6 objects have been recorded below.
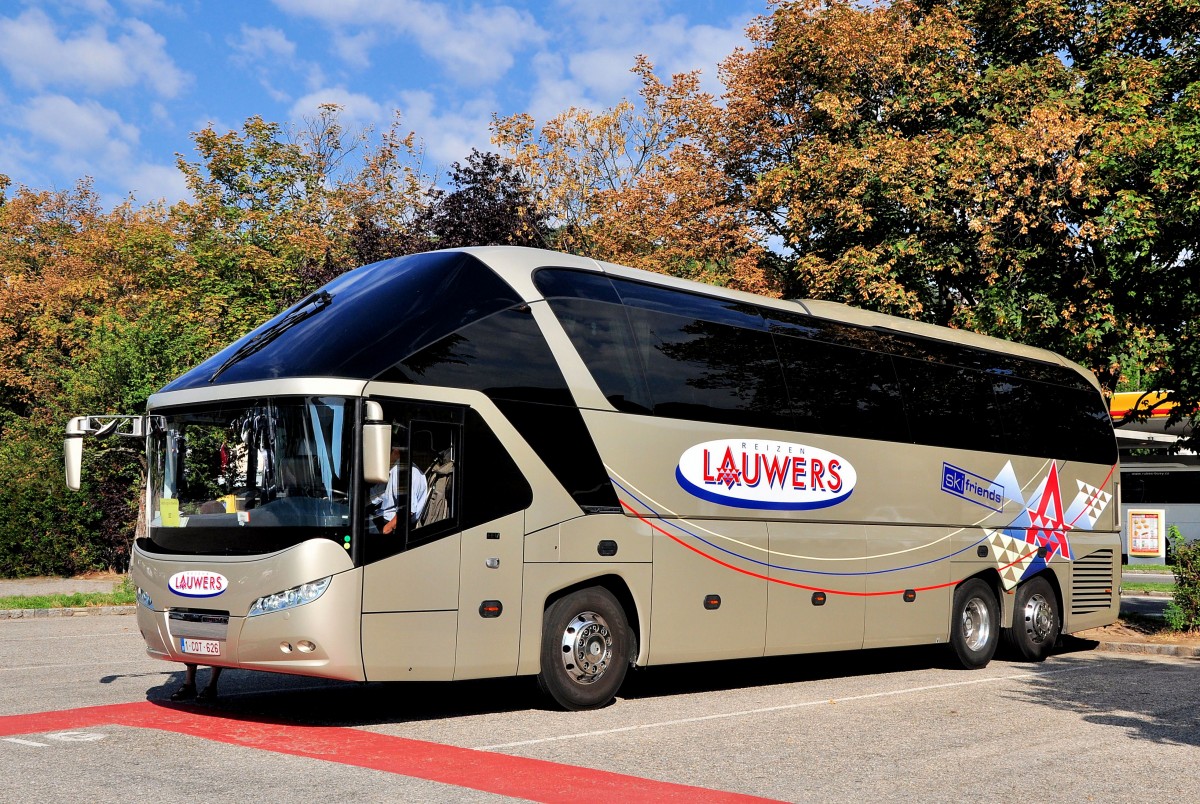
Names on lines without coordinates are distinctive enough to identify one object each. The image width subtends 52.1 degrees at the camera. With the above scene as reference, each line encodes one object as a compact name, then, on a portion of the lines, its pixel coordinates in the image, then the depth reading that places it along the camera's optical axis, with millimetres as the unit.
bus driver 9555
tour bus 9484
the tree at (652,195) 29234
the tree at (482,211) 28109
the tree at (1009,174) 19047
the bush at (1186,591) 17306
